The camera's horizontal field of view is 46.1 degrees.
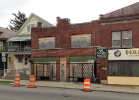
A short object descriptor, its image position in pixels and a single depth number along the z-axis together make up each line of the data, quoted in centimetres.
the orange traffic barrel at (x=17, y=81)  1484
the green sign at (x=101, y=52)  1669
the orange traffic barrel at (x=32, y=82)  1379
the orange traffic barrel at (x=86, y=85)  1229
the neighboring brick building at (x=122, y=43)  1595
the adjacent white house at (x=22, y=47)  2950
